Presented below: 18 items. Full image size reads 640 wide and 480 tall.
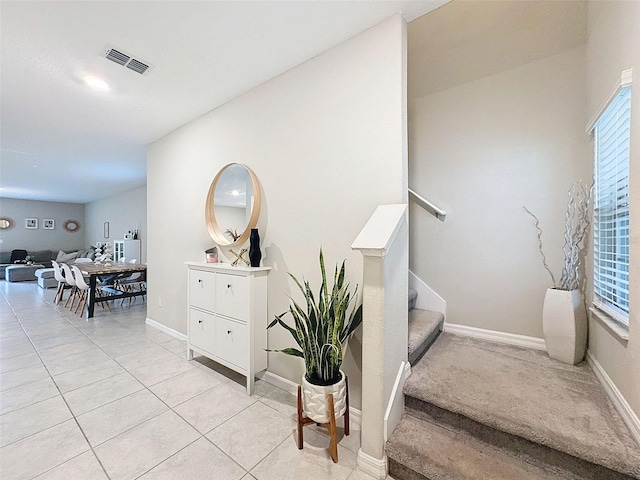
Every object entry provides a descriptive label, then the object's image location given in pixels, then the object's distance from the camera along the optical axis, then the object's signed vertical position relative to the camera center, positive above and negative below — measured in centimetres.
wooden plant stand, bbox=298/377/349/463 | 140 -103
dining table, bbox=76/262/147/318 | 408 -56
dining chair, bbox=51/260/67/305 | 508 -83
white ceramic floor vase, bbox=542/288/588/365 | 174 -56
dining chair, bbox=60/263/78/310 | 463 -75
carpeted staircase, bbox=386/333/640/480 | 111 -85
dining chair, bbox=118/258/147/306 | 522 -88
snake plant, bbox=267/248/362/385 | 146 -54
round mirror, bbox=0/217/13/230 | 839 +44
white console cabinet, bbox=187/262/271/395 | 201 -63
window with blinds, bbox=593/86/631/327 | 139 +18
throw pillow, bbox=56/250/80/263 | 826 -61
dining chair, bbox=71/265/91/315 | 427 -79
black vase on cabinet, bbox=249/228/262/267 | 212 -9
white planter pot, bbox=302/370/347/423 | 143 -88
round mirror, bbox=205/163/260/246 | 227 +30
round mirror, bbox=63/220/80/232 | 962 +42
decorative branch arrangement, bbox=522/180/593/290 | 183 +3
